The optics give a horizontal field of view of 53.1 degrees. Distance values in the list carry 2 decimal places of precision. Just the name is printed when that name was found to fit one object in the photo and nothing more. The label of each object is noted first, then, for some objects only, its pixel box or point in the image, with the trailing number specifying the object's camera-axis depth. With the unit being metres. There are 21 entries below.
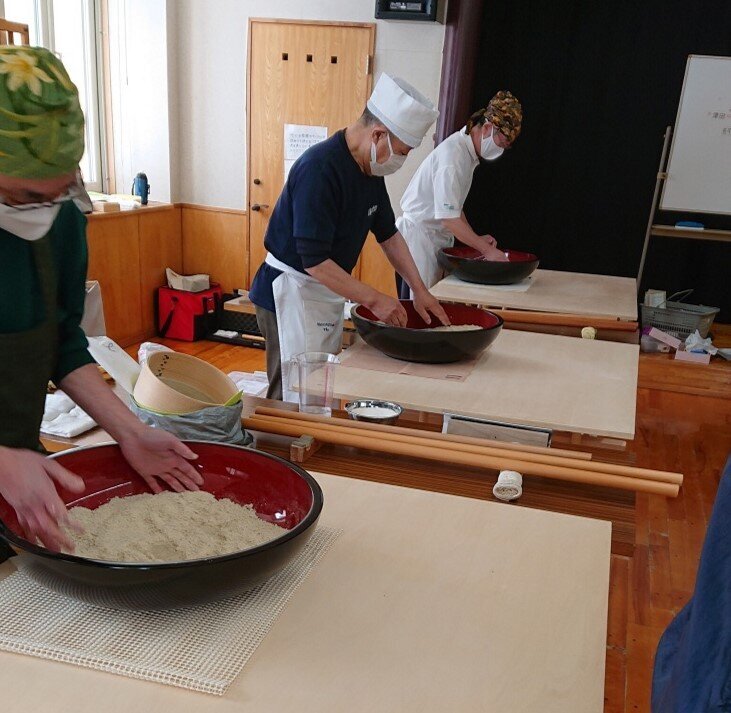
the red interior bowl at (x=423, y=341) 1.94
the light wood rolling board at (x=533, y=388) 1.67
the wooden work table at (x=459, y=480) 1.21
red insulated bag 5.12
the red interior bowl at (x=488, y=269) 3.06
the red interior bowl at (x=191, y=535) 0.75
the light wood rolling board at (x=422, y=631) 0.72
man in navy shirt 2.10
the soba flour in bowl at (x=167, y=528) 0.87
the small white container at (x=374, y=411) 1.60
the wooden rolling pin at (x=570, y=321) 2.55
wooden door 4.76
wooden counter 4.57
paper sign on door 4.98
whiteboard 4.66
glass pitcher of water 1.67
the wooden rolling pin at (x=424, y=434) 1.37
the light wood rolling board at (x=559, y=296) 2.83
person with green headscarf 0.79
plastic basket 4.66
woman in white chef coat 3.26
